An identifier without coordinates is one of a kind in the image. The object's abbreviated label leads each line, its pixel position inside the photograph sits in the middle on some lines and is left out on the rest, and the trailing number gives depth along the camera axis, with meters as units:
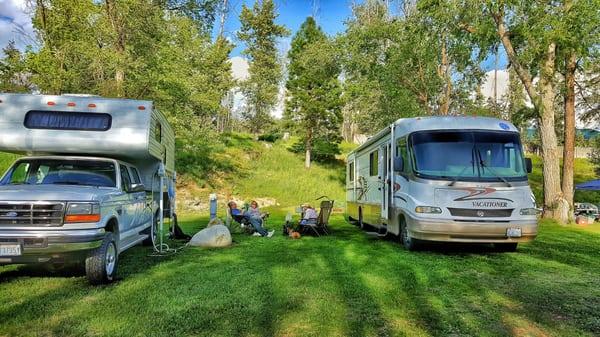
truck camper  6.02
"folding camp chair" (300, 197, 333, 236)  13.30
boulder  10.62
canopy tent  26.20
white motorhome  8.87
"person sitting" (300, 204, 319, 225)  13.32
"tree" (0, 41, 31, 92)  20.91
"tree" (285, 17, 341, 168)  37.62
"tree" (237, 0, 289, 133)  47.16
